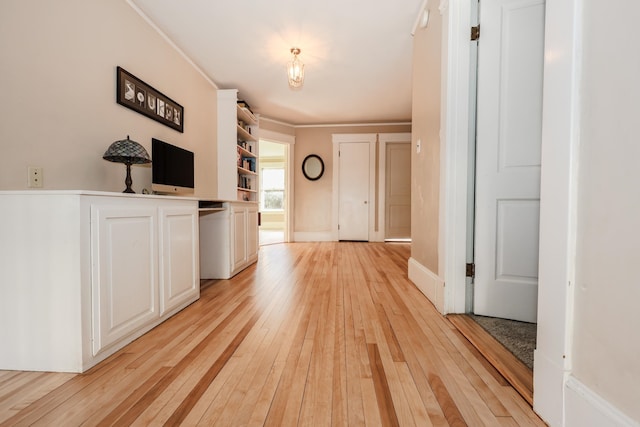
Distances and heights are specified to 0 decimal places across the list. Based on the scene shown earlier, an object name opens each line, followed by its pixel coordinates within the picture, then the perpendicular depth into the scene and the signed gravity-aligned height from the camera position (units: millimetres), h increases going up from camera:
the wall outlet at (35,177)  1580 +142
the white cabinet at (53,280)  1239 -330
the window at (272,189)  9242 +510
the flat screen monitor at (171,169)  2320 +310
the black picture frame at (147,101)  2236 +900
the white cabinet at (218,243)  2904 -383
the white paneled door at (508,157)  1688 +296
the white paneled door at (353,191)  6000 +306
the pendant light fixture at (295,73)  2965 +1341
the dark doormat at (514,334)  1346 -663
